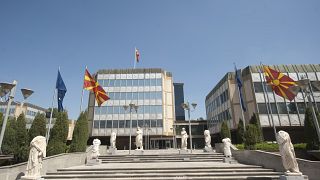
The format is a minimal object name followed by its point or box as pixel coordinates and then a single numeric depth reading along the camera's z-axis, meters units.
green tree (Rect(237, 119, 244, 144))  24.48
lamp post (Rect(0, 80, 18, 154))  9.27
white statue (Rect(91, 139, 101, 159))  15.30
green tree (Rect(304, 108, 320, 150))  15.48
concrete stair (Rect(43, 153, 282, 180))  10.08
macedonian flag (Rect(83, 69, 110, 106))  19.05
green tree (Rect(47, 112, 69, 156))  14.56
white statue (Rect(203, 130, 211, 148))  20.69
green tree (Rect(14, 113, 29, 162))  14.01
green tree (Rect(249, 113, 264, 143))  20.58
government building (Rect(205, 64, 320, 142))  29.86
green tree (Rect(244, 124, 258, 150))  18.40
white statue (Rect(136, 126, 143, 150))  21.59
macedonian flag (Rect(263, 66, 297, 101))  17.59
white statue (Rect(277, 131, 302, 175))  8.01
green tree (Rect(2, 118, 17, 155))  16.42
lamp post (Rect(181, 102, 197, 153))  21.06
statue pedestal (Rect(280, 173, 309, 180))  7.70
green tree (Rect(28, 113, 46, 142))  16.72
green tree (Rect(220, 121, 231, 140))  24.69
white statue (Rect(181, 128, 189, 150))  21.51
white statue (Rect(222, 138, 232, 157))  15.10
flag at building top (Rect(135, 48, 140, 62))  43.64
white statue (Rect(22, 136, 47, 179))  8.07
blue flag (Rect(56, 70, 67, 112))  17.19
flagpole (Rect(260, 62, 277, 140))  30.36
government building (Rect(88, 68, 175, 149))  38.72
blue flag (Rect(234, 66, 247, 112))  22.84
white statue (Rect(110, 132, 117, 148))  21.28
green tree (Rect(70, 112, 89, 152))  16.66
